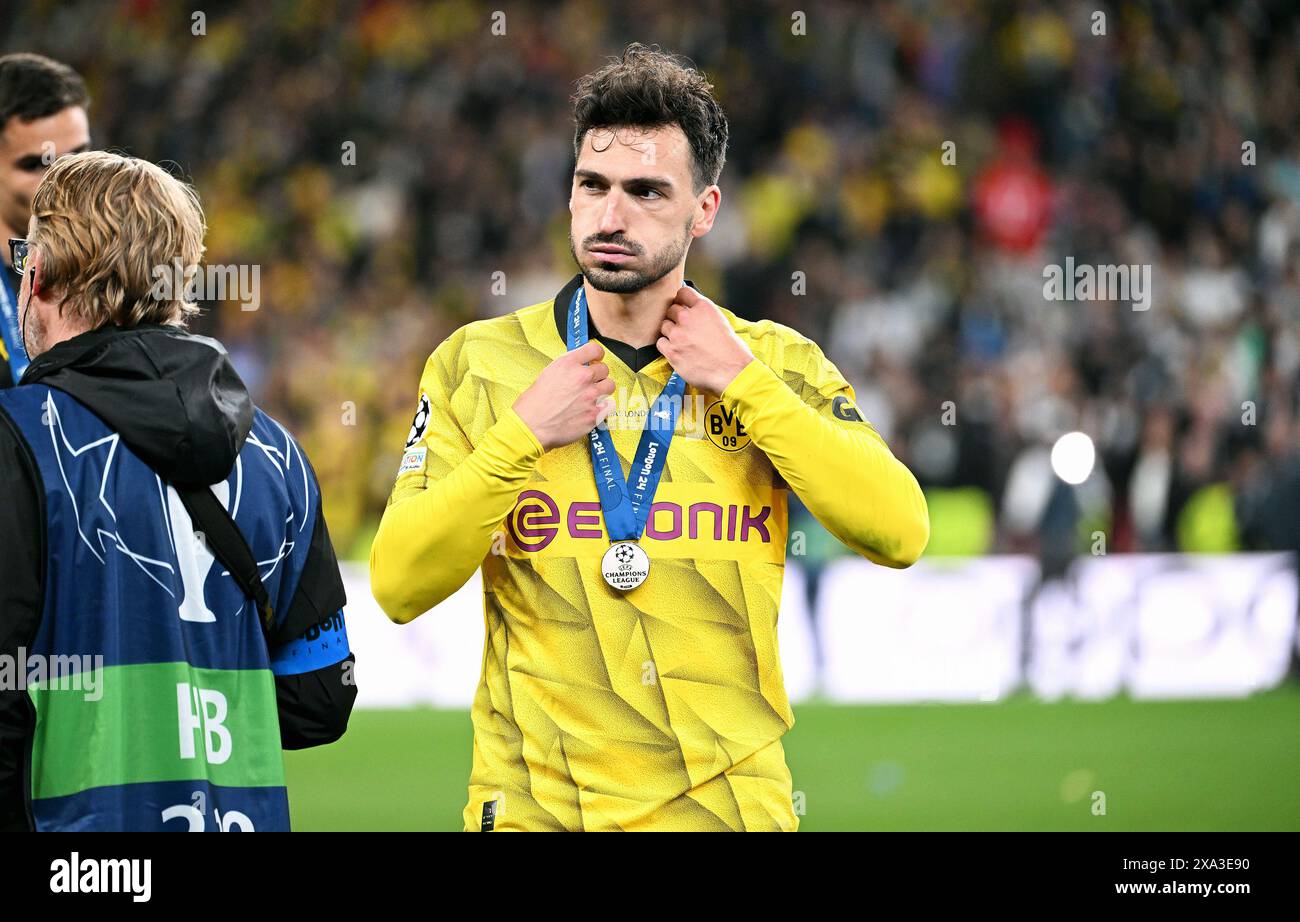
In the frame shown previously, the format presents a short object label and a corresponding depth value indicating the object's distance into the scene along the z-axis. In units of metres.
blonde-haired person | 4.75
